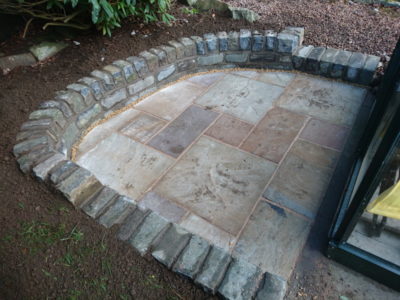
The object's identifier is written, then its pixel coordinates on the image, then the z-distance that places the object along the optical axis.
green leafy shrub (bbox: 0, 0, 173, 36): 2.76
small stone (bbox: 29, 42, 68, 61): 2.84
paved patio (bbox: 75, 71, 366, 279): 1.94
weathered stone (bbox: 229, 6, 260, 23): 3.54
